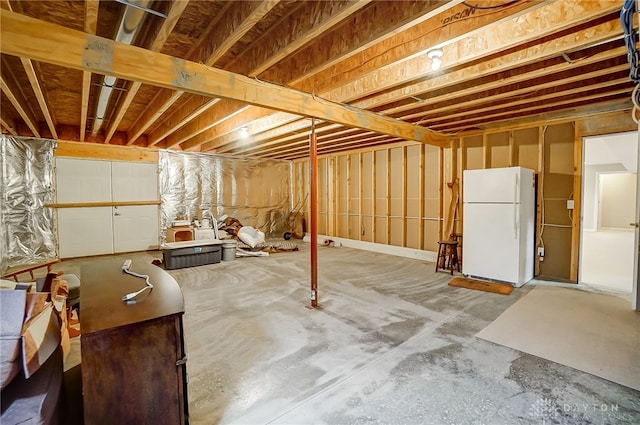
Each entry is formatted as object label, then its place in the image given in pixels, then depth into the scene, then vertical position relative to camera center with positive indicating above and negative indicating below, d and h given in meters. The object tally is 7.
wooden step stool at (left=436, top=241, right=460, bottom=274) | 4.96 -0.90
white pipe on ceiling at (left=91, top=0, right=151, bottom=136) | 1.97 +1.26
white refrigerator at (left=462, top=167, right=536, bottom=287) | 4.16 -0.31
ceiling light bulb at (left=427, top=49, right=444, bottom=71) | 2.63 +1.30
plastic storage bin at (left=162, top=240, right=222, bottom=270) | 5.34 -0.92
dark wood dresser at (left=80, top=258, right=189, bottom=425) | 1.26 -0.69
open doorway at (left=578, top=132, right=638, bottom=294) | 4.63 -0.40
